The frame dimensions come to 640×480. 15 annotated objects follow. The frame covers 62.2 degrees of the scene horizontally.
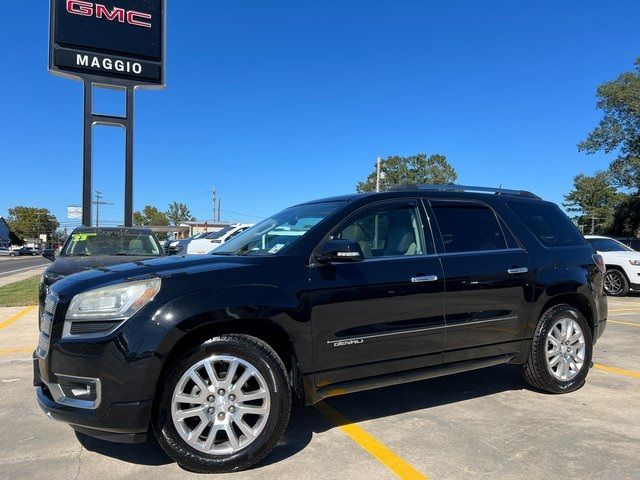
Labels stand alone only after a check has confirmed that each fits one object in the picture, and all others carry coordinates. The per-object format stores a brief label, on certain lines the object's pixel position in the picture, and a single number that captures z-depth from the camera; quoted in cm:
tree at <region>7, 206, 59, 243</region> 11400
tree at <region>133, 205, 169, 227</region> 11458
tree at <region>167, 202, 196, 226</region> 11922
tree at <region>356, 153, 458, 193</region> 5678
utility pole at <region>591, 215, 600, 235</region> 5386
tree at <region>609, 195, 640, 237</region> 3812
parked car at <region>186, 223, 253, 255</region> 1665
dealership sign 1466
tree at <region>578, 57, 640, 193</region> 3456
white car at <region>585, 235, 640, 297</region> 1351
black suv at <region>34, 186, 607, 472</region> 319
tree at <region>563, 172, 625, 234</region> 5384
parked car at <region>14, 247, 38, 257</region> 8062
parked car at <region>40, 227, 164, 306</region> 802
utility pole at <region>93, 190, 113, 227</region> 8290
